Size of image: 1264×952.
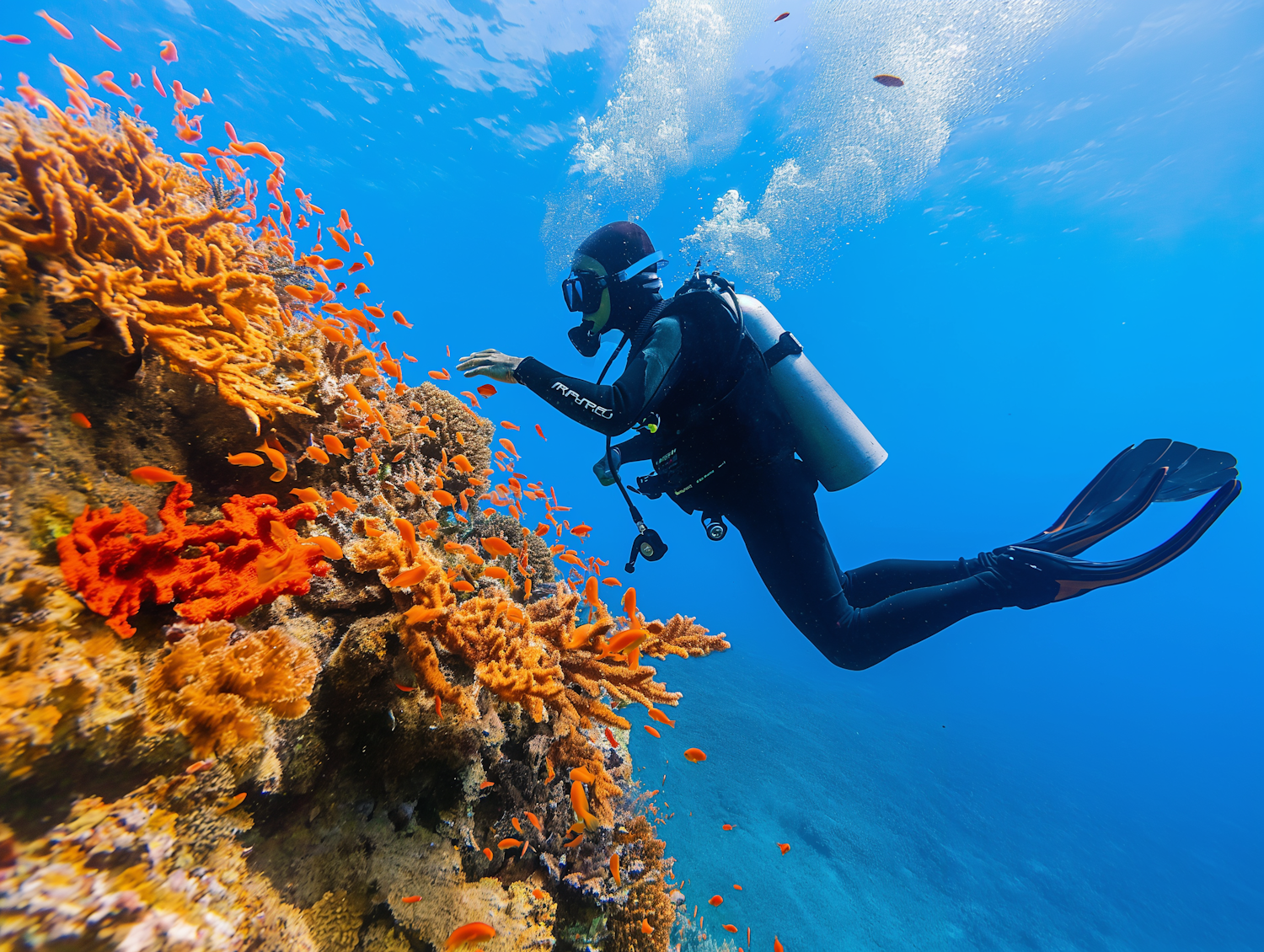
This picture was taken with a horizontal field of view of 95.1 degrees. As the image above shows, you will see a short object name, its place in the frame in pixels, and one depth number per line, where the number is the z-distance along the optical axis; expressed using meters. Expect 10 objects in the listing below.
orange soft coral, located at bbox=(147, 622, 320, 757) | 0.58
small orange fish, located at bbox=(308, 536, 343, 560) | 0.77
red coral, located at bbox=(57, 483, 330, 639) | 0.61
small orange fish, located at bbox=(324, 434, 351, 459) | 1.01
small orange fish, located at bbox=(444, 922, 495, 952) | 0.81
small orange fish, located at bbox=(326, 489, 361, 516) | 0.96
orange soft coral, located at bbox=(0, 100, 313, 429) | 0.78
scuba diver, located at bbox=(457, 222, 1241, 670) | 1.39
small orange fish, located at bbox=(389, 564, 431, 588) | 0.78
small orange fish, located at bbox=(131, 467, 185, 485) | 0.73
